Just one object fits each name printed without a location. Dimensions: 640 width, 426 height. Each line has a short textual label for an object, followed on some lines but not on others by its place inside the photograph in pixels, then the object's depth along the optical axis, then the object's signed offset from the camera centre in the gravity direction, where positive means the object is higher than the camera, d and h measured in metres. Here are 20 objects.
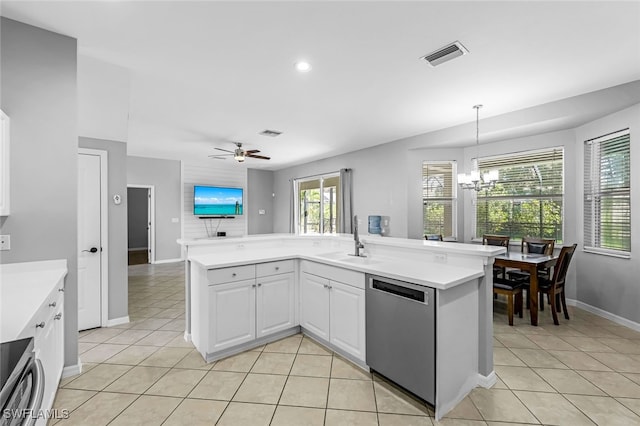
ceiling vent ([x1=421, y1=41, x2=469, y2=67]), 2.40 +1.36
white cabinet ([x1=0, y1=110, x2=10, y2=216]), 1.90 +0.32
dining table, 3.52 -0.67
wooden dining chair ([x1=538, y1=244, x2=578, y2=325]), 3.57 -0.91
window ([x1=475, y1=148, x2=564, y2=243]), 4.61 +0.24
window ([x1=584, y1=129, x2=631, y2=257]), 3.60 +0.23
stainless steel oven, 0.93 -0.60
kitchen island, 2.05 -0.74
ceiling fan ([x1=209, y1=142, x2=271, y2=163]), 5.50 +1.13
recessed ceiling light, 2.66 +1.36
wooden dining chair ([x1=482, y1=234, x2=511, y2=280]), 4.78 -0.47
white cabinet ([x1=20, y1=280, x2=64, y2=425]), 1.49 -0.76
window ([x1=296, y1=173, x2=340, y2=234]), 7.56 +0.21
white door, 3.30 -0.35
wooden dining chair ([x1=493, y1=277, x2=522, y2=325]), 3.51 -0.94
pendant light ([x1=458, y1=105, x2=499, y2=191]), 4.10 +0.46
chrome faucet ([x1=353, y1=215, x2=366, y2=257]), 3.05 -0.34
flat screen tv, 7.84 +0.32
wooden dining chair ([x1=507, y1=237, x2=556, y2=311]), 4.07 -0.58
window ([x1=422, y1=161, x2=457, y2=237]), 5.58 +0.26
